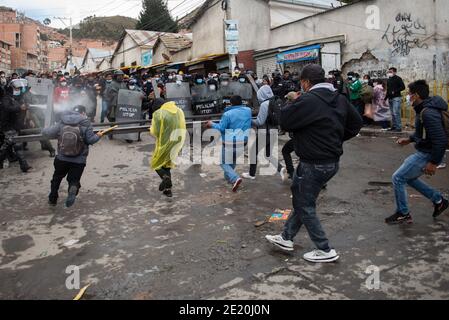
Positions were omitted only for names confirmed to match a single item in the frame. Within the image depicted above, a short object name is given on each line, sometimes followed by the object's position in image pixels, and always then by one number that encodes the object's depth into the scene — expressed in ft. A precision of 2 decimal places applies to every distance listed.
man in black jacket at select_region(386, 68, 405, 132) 38.88
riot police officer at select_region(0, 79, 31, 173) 28.40
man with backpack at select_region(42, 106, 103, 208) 19.54
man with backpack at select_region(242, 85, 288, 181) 23.66
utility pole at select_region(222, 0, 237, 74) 53.57
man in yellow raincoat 22.11
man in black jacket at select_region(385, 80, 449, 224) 15.40
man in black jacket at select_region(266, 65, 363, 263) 12.76
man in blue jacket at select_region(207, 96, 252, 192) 22.43
